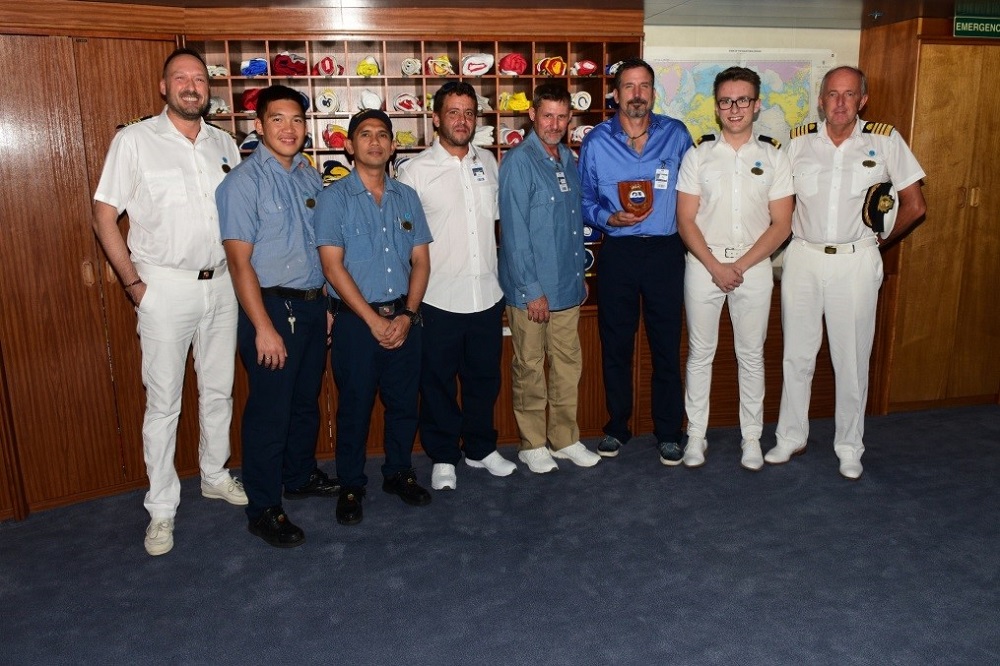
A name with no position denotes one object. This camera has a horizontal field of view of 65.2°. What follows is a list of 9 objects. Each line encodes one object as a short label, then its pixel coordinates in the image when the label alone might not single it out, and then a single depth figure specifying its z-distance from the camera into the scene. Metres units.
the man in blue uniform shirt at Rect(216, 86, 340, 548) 3.11
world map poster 4.89
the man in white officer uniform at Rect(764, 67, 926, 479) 3.78
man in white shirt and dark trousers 3.62
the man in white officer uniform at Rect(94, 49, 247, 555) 3.21
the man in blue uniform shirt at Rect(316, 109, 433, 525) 3.26
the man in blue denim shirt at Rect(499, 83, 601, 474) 3.70
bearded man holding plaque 3.90
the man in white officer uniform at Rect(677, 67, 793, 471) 3.79
